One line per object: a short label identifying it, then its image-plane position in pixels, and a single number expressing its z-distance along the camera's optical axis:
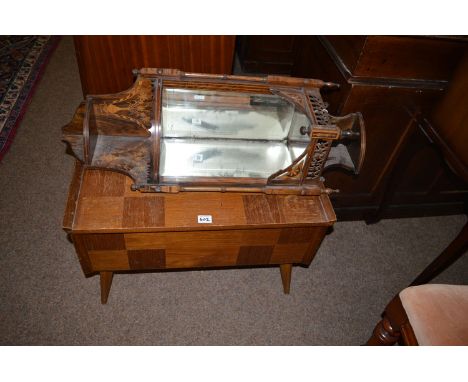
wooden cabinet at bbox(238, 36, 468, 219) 1.29
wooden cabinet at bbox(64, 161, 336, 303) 1.13
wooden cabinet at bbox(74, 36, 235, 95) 1.37
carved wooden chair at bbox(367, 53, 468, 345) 1.00
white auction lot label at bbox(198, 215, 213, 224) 1.16
